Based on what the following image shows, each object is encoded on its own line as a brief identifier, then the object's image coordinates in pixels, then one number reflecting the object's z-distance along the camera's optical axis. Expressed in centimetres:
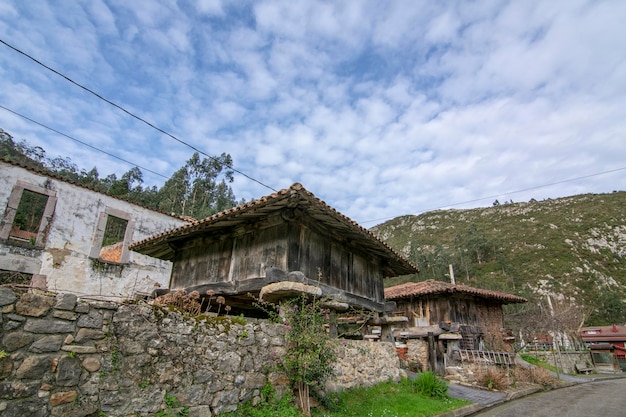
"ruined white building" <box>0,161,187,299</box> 1091
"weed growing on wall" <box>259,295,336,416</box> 491
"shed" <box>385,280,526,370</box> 1115
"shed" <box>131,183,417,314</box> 573
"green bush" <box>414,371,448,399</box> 741
